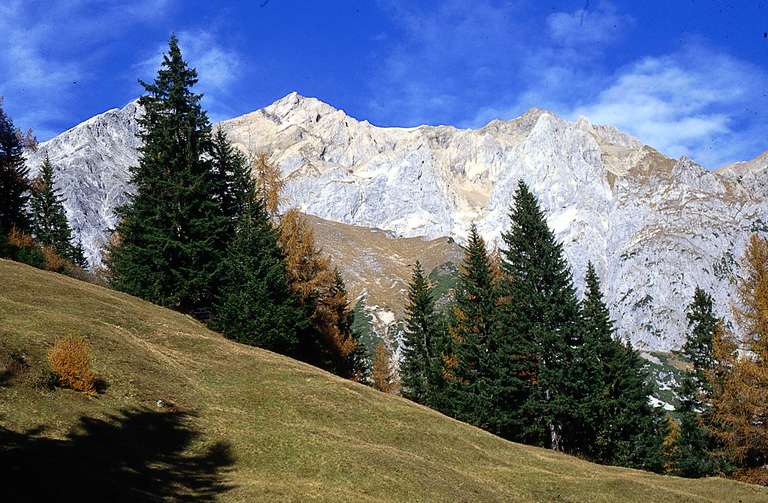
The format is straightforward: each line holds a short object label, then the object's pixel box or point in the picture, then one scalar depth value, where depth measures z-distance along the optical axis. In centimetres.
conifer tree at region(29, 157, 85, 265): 7869
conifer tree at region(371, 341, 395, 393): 7850
